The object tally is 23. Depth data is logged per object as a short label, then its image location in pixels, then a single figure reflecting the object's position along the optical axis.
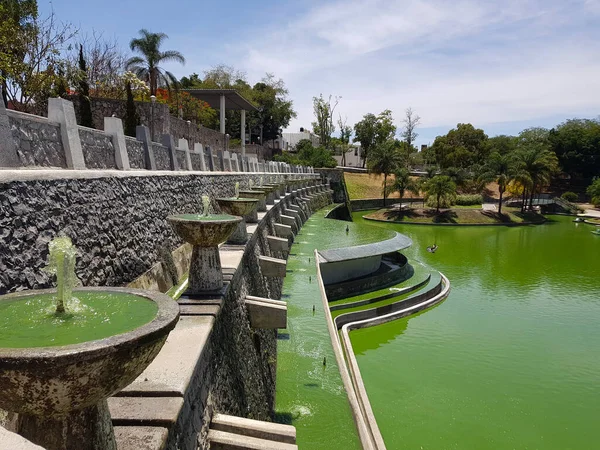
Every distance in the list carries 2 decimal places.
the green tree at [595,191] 53.84
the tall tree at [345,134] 76.71
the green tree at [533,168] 46.28
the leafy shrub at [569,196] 57.44
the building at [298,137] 79.12
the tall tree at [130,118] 19.17
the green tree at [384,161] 50.53
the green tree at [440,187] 43.62
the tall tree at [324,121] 75.81
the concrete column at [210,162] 13.55
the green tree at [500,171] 46.69
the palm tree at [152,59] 31.23
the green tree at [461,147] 66.25
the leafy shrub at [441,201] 45.53
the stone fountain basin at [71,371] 1.78
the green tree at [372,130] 71.88
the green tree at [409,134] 75.62
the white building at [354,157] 79.50
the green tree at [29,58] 17.34
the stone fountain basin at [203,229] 5.04
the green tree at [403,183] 47.59
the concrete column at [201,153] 12.32
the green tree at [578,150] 62.41
